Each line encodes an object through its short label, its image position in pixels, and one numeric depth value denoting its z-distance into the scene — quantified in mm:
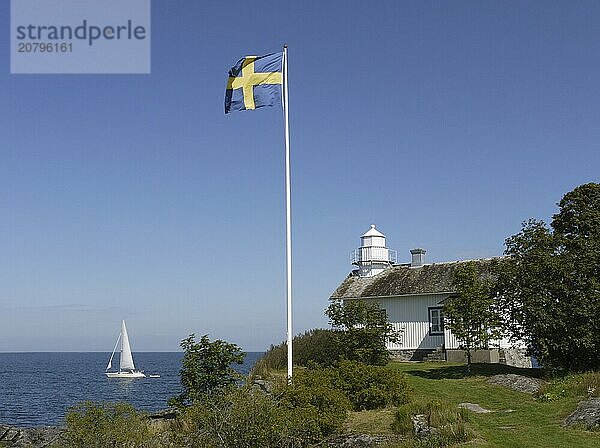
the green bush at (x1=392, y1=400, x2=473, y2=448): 15547
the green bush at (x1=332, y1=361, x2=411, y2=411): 20297
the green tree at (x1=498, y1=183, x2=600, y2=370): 24891
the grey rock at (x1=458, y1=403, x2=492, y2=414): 19850
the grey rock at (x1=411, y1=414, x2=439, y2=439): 16031
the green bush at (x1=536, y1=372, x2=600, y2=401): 20297
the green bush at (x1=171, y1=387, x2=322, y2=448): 16000
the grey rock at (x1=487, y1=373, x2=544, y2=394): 23516
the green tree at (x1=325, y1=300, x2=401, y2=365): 28547
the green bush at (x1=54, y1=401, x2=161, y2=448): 15656
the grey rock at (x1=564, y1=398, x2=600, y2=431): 16250
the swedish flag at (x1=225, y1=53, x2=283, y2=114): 21406
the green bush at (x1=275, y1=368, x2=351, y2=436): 17766
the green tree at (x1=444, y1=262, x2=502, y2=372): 27875
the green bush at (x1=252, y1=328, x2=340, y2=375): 29188
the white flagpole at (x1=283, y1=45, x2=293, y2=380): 21125
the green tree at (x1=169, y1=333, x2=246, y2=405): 21406
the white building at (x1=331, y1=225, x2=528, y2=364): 37594
